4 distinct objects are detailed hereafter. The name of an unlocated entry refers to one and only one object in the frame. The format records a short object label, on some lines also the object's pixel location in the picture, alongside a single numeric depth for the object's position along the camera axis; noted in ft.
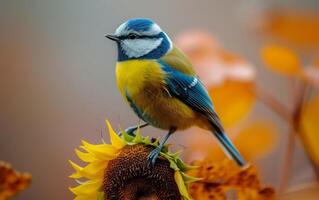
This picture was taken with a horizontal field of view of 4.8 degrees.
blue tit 7.22
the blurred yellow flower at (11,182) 7.05
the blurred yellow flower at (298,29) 7.61
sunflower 7.02
